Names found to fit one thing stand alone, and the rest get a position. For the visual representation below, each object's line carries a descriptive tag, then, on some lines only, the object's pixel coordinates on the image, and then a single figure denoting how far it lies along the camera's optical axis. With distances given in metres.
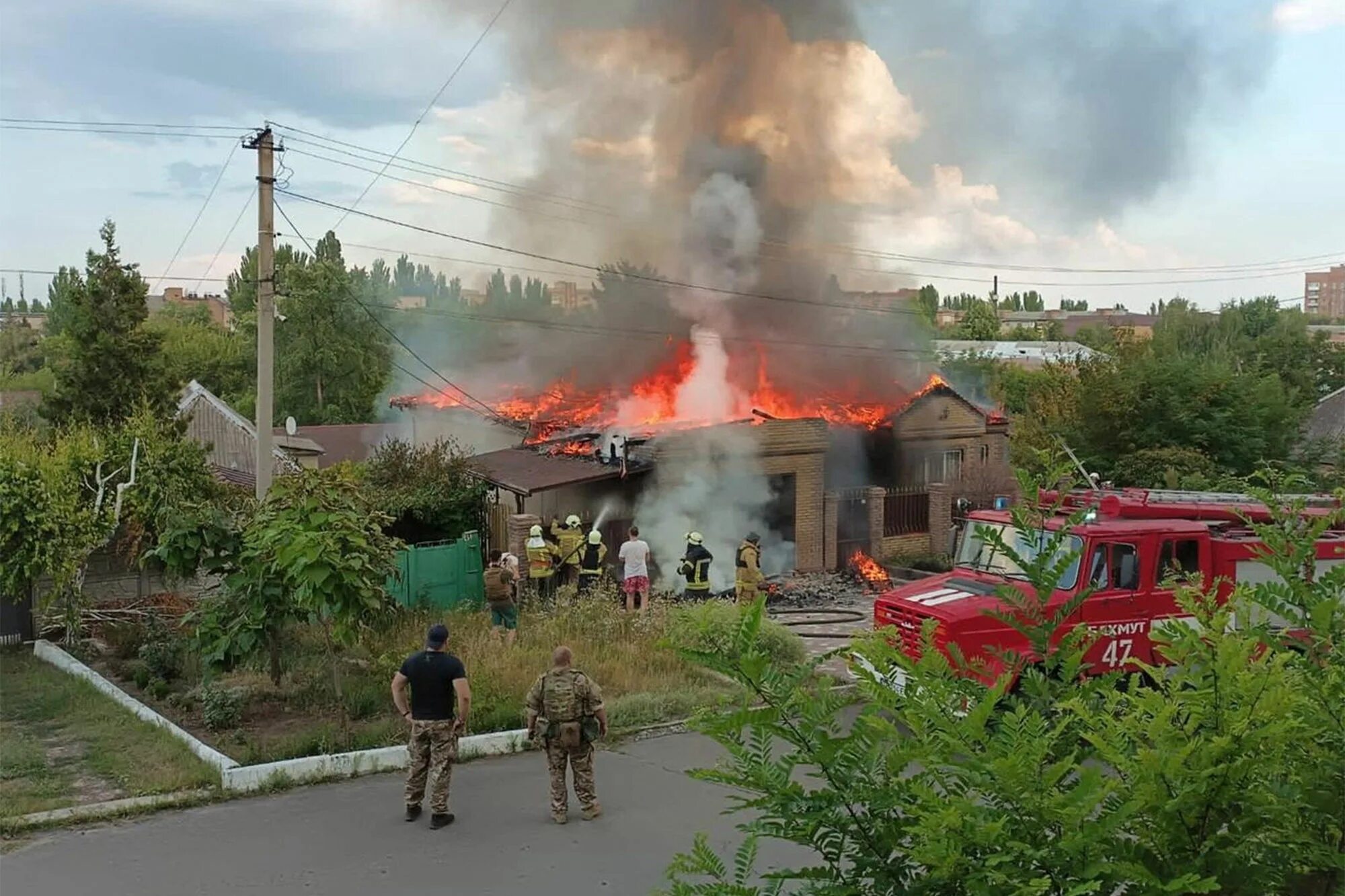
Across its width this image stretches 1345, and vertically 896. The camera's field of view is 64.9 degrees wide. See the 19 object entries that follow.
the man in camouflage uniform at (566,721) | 7.54
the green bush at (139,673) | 11.62
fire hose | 15.79
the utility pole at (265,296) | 13.60
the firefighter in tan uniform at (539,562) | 14.91
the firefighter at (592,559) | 15.26
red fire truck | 9.37
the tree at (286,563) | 9.52
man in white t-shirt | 14.80
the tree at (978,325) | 86.12
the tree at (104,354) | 23.91
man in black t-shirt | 7.63
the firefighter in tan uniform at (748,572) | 14.80
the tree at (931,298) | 70.06
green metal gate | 15.14
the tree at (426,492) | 16.48
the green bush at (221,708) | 9.81
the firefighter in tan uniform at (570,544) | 15.45
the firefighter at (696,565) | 15.21
